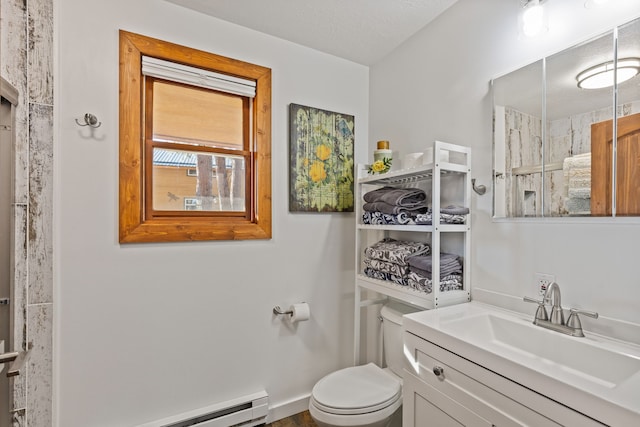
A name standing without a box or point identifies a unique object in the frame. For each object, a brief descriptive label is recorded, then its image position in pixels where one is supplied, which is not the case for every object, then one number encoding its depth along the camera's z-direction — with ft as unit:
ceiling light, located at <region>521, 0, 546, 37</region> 3.95
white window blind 5.27
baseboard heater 5.34
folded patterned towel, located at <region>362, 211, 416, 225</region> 5.30
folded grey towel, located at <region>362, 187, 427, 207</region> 5.38
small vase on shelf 6.04
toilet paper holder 6.29
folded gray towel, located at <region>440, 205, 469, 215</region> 4.85
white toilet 4.54
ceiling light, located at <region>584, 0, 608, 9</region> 3.53
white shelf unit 4.68
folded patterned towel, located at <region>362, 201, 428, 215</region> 5.38
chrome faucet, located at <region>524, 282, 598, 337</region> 3.52
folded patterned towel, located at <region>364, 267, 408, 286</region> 5.29
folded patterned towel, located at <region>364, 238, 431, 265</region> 5.25
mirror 3.31
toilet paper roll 6.19
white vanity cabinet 2.66
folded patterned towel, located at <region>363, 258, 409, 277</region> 5.24
